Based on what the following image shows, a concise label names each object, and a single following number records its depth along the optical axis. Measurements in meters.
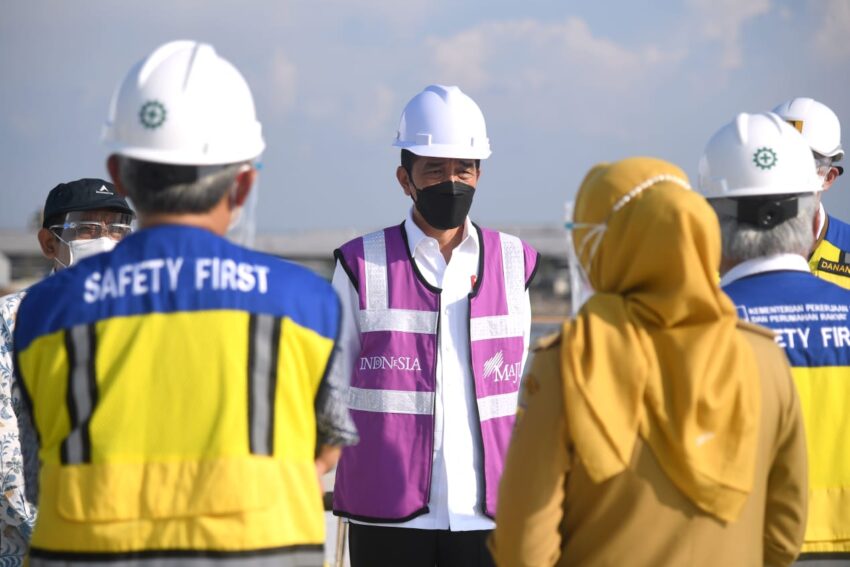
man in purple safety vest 7.48
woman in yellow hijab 4.28
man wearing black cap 7.06
